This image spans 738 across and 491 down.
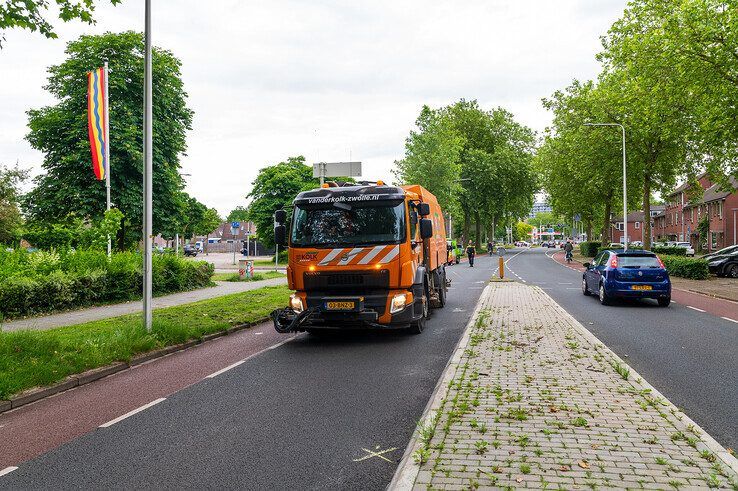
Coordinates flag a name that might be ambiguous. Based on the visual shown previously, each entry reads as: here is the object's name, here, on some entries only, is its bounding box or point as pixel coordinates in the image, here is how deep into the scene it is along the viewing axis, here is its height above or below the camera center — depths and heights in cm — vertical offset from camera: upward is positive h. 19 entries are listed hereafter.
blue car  1409 -104
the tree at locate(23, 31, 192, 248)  2292 +466
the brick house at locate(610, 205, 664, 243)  10175 +310
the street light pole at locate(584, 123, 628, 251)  2938 +232
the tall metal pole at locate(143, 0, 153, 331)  906 +105
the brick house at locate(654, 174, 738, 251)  5653 +269
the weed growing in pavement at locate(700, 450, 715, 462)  376 -159
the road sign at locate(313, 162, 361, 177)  1872 +266
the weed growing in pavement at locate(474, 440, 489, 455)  403 -165
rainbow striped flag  1780 +453
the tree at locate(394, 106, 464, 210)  4844 +754
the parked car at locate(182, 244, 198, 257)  6822 -148
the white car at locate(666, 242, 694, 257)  4809 -113
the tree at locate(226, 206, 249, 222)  14852 +810
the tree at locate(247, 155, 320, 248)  4550 +468
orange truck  902 -31
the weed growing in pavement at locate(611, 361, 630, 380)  625 -162
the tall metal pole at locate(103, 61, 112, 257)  1781 +373
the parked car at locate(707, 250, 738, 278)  2569 -126
